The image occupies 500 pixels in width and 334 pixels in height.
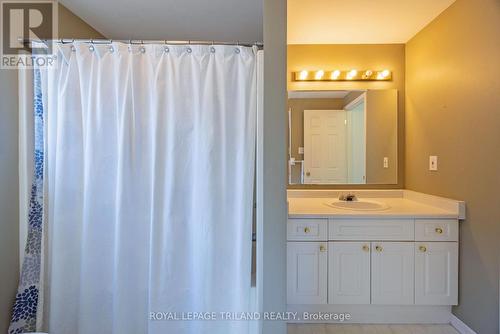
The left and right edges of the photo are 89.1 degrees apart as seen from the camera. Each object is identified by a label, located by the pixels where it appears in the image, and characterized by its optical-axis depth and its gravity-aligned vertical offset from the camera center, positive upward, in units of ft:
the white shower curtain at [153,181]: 4.97 -0.28
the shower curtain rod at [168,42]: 4.95 +2.43
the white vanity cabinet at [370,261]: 6.22 -2.33
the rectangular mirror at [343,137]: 8.16 +0.96
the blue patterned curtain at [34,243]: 5.09 -1.57
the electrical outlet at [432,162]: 6.97 +0.12
